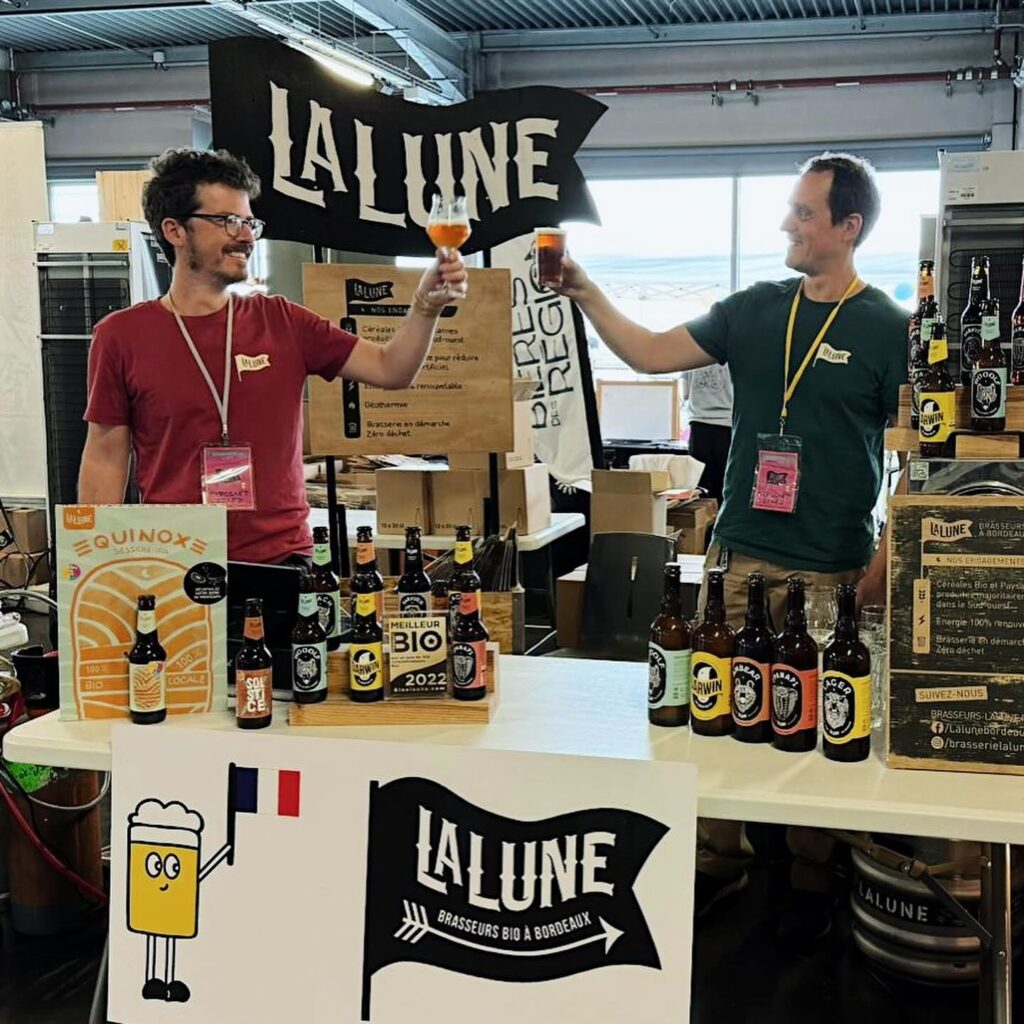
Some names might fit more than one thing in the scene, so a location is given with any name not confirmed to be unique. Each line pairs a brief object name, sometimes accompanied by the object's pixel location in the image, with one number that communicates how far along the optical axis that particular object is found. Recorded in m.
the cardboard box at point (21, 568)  6.36
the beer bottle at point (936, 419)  1.77
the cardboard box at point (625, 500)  4.91
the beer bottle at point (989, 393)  1.75
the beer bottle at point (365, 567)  1.75
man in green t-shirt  2.56
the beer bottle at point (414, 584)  1.80
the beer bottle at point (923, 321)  1.94
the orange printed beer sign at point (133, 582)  1.78
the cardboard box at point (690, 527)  5.64
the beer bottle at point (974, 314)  1.95
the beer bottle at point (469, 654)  1.77
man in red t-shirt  2.33
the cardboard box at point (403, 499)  4.48
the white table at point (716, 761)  1.49
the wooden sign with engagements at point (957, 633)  1.57
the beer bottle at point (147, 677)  1.77
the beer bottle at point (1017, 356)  1.96
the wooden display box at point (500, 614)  2.05
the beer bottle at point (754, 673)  1.69
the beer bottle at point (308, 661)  1.76
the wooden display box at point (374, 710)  1.76
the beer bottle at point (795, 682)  1.64
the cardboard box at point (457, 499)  4.43
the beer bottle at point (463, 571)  1.73
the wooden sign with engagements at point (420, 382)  2.88
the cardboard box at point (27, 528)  6.35
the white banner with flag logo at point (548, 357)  5.20
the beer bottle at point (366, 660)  1.77
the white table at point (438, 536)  4.41
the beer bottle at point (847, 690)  1.60
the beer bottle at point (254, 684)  1.74
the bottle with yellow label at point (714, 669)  1.71
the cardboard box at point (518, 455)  4.41
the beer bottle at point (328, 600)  1.84
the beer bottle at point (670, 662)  1.73
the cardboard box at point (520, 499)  4.42
